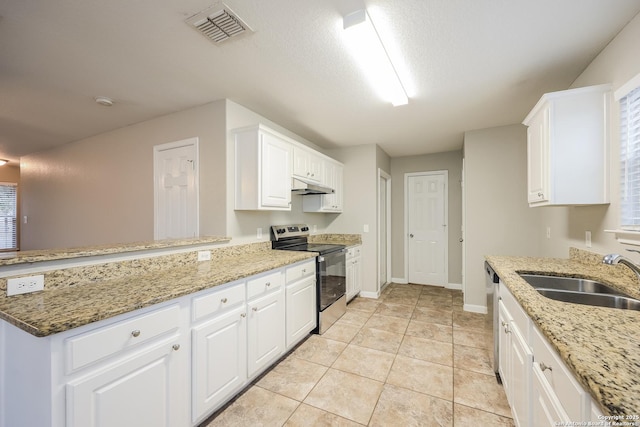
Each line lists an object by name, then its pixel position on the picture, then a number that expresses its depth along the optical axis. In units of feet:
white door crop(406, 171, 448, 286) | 15.71
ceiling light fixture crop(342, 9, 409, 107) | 4.94
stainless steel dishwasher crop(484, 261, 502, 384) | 6.49
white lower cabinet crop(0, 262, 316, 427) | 3.39
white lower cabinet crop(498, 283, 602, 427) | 2.56
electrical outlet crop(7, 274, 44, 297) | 4.28
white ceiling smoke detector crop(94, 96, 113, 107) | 8.46
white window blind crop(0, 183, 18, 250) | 18.02
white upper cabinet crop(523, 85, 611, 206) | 5.69
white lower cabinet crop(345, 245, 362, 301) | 12.56
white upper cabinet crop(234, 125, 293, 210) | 8.43
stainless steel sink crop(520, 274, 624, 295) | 5.46
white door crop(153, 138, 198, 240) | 9.25
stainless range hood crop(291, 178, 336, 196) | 10.26
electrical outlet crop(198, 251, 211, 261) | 7.60
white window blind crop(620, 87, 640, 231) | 4.87
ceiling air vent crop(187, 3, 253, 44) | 4.85
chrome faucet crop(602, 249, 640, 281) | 3.92
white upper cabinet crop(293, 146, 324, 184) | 10.32
